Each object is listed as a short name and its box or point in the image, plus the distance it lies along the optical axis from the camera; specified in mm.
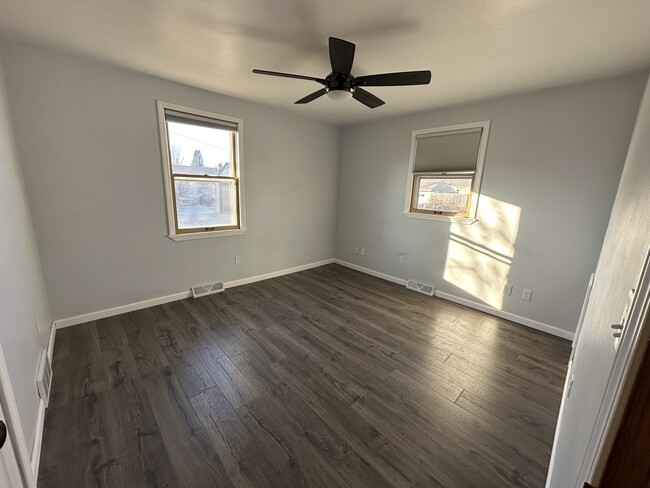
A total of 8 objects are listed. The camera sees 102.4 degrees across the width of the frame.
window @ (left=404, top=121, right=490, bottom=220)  3184
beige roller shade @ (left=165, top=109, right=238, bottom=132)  2895
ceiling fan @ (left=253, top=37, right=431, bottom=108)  1694
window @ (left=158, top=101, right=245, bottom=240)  2965
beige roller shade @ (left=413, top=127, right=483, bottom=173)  3195
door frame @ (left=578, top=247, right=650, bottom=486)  405
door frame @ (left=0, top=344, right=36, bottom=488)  766
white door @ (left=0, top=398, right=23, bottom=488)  708
